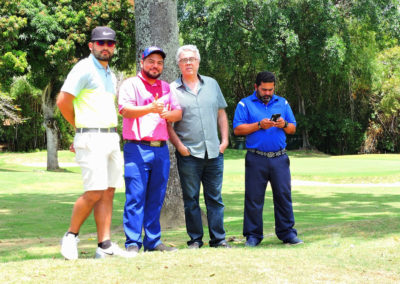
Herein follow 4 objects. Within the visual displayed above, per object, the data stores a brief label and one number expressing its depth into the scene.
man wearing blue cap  6.00
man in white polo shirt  5.45
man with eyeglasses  6.44
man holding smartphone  6.84
